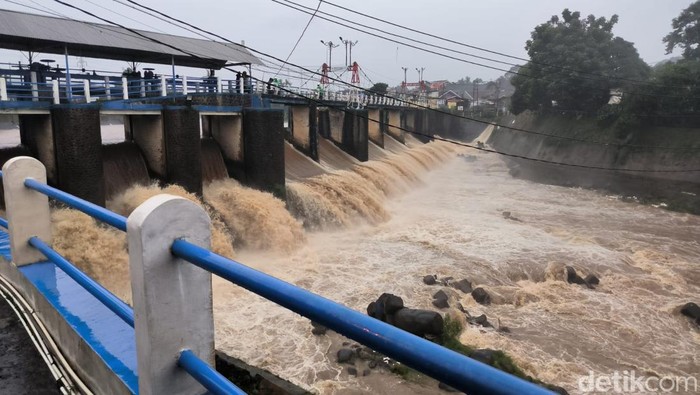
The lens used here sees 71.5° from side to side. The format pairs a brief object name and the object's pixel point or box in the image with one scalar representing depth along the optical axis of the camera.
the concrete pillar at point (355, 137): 26.78
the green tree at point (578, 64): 31.97
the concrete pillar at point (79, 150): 11.06
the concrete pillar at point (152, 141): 14.18
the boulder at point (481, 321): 10.06
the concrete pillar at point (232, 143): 16.95
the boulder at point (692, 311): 10.55
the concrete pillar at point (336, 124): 27.20
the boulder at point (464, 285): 11.84
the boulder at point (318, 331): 9.44
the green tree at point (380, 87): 52.92
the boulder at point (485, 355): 8.00
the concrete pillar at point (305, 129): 22.30
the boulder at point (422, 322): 9.08
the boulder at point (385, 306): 9.62
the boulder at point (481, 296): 11.27
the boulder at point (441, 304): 10.81
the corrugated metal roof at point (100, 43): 13.38
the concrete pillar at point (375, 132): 33.66
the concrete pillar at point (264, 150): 16.47
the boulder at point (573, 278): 12.63
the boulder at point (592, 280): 12.54
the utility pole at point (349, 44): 53.47
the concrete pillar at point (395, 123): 39.31
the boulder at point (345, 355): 8.42
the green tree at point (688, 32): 37.38
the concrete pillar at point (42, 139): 11.38
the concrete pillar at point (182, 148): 13.82
